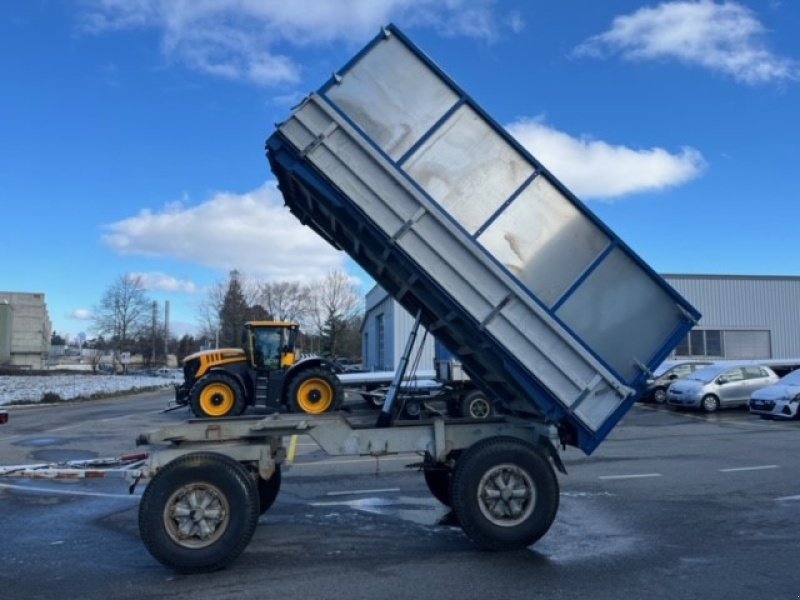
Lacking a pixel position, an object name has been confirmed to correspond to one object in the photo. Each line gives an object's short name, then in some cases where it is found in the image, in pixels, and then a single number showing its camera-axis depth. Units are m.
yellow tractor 18.14
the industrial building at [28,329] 71.25
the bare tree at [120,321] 73.81
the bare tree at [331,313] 84.44
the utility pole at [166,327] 82.26
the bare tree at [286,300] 85.44
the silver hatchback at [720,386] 22.94
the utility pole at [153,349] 80.07
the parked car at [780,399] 19.72
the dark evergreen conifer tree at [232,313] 78.56
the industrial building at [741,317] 39.88
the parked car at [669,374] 26.14
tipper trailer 6.12
